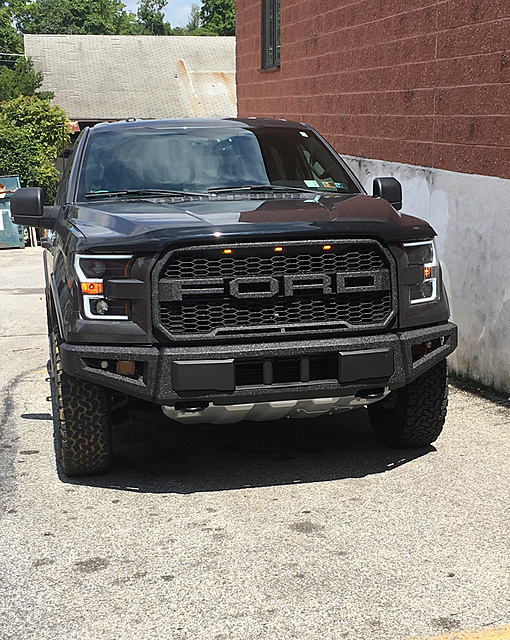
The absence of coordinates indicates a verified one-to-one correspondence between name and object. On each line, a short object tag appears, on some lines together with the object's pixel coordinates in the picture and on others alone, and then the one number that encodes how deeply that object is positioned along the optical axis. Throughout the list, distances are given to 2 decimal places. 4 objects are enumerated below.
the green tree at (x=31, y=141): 30.05
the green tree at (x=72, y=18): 84.75
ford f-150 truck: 4.83
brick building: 7.32
